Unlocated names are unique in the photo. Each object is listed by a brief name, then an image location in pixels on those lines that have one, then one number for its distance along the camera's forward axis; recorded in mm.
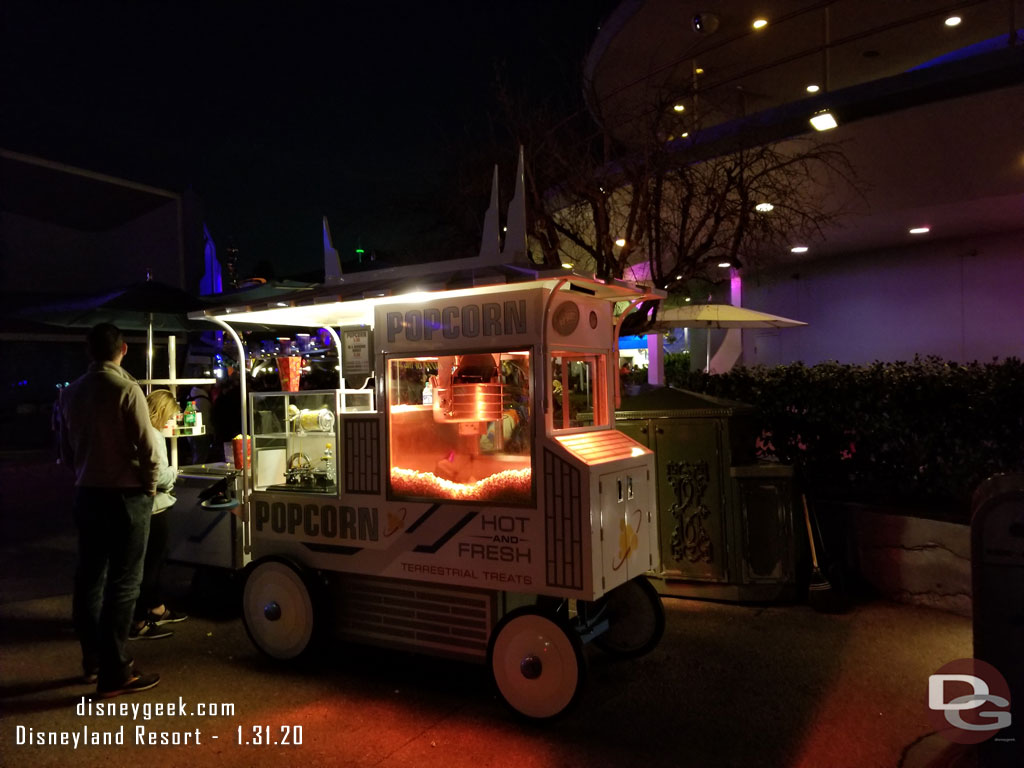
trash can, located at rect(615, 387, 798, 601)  5934
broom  5652
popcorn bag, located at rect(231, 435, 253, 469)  6140
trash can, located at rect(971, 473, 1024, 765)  2980
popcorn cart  4023
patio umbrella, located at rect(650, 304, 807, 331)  8992
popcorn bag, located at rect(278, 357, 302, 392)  5613
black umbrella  6508
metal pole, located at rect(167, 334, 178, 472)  7059
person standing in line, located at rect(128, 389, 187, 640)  5492
